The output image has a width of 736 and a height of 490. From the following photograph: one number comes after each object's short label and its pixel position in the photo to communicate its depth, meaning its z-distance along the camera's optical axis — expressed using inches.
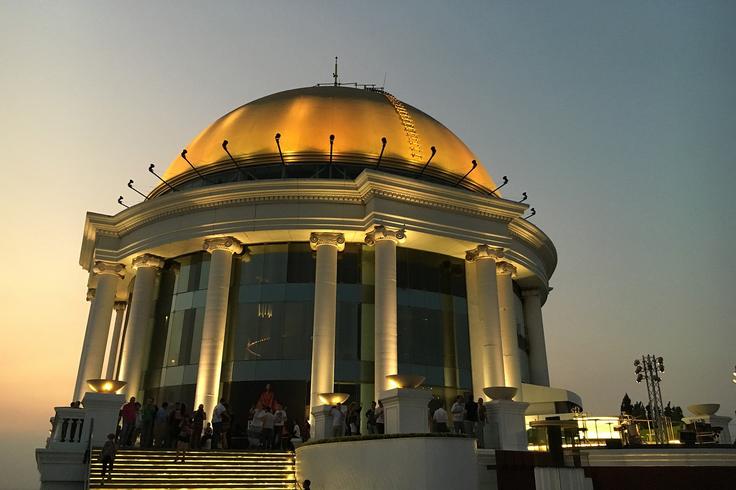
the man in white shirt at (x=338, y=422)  809.5
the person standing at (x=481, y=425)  786.8
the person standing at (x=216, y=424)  911.7
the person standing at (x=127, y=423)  862.5
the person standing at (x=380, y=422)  763.0
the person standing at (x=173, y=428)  922.7
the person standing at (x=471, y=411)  844.6
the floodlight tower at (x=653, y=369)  1213.7
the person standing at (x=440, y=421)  751.1
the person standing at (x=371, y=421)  798.5
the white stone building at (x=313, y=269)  1091.9
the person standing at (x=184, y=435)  847.1
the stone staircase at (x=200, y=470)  719.7
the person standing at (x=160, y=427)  908.0
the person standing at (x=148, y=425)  921.5
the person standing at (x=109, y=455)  690.2
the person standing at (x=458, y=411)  826.8
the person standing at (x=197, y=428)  909.2
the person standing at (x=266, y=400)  983.6
